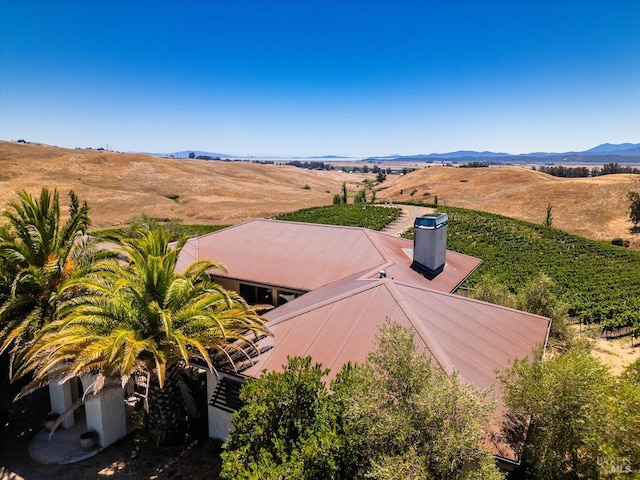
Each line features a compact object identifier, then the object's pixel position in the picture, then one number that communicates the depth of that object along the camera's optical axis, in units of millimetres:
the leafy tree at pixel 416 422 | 6336
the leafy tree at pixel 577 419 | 7273
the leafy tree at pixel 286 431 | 7180
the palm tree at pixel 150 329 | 10602
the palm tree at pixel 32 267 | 13320
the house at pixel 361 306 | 11188
